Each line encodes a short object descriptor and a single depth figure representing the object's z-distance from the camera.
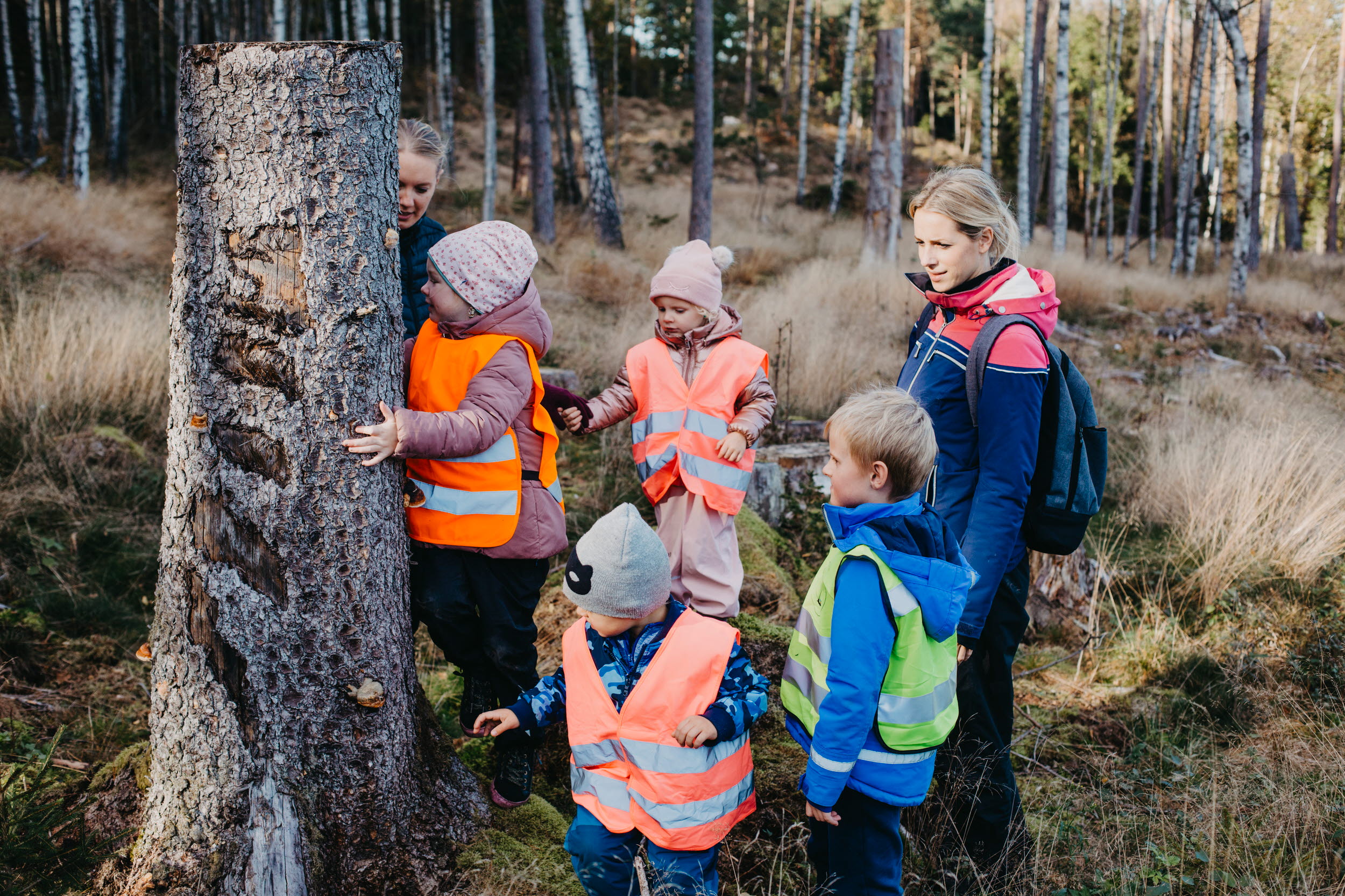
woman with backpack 2.17
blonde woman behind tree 2.73
